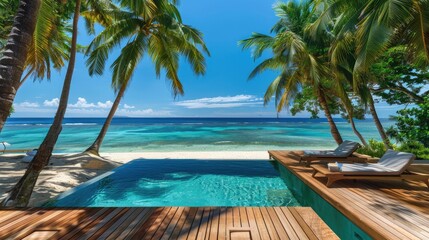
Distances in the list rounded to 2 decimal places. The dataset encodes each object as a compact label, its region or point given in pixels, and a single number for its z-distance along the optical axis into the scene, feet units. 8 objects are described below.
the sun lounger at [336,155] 21.68
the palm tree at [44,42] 16.01
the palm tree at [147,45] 26.96
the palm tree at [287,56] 29.98
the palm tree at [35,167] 12.56
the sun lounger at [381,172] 14.11
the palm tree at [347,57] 20.48
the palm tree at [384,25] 15.38
